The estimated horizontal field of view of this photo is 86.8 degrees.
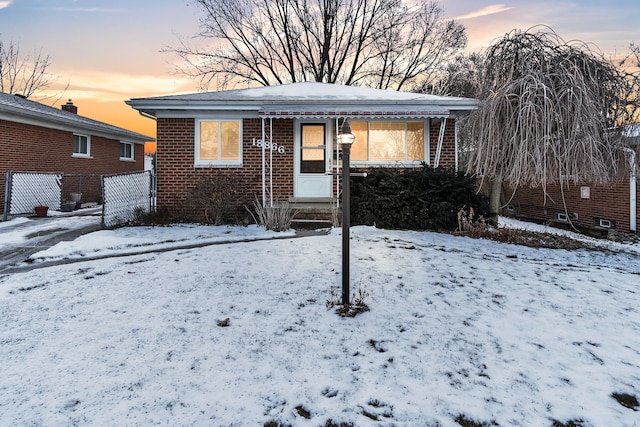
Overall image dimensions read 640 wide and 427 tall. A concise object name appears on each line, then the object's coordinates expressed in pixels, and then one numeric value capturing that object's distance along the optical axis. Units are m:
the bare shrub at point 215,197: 8.44
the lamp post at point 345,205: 3.51
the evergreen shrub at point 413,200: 7.95
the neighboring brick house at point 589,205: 10.70
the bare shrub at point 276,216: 7.76
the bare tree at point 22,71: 24.91
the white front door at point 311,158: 9.93
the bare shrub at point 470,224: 7.45
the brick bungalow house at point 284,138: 8.93
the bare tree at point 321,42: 20.38
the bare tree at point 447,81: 20.34
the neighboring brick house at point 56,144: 11.89
